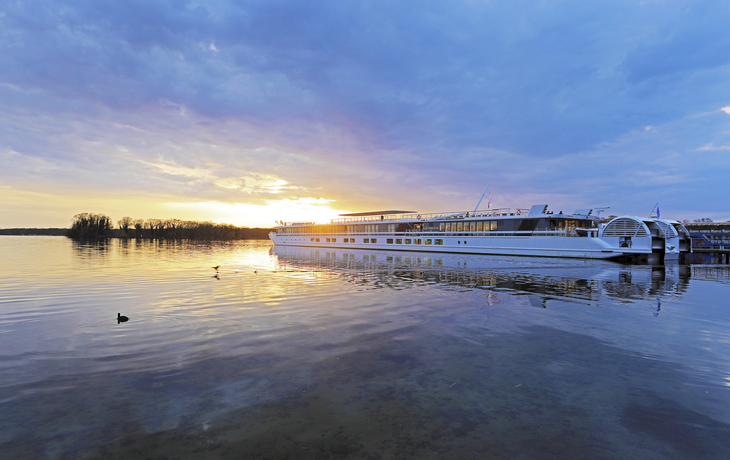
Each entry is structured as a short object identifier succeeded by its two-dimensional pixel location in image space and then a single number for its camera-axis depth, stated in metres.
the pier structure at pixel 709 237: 73.86
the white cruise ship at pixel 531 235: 43.50
